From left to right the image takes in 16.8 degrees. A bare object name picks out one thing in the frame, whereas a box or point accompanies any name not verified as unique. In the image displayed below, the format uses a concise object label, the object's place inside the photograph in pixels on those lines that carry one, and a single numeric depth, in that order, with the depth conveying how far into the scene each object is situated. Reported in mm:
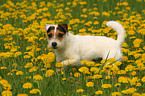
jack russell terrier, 8628
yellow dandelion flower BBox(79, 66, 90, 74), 7183
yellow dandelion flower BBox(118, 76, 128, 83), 6547
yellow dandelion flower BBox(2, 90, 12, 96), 5858
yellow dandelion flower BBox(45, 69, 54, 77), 7209
